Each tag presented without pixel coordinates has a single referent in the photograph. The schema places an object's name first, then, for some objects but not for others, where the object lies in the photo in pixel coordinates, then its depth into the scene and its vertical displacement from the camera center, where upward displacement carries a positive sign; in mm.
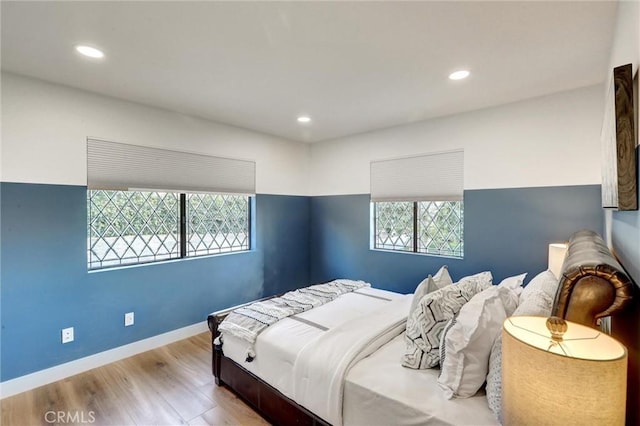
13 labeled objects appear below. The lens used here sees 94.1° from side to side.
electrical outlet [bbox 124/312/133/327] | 2902 -1022
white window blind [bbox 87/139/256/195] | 2760 +478
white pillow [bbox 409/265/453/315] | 1871 -482
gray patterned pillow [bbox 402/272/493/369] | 1583 -612
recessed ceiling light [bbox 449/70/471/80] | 2340 +1110
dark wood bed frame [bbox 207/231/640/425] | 846 -250
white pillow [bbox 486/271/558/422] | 1244 -450
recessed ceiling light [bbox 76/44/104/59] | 1961 +1105
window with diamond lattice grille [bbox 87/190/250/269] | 2854 -124
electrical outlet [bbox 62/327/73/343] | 2553 -1035
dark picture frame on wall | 1063 +266
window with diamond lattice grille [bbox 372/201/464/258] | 3443 -168
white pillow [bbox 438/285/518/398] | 1358 -635
